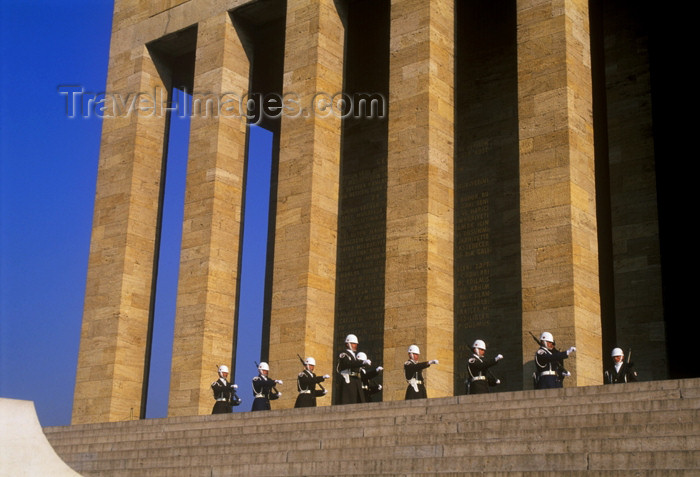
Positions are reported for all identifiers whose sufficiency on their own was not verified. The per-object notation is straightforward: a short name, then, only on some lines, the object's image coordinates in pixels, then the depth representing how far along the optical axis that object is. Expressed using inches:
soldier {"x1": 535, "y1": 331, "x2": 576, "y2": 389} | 692.1
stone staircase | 450.6
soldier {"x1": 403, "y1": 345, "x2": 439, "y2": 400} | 735.7
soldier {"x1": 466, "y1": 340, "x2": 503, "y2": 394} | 713.8
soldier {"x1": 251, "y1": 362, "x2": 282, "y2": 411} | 808.3
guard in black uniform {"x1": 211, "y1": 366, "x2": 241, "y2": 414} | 830.5
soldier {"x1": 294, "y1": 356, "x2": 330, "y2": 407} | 778.2
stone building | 812.6
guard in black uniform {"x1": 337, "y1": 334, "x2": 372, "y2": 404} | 750.5
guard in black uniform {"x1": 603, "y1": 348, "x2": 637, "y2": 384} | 720.3
